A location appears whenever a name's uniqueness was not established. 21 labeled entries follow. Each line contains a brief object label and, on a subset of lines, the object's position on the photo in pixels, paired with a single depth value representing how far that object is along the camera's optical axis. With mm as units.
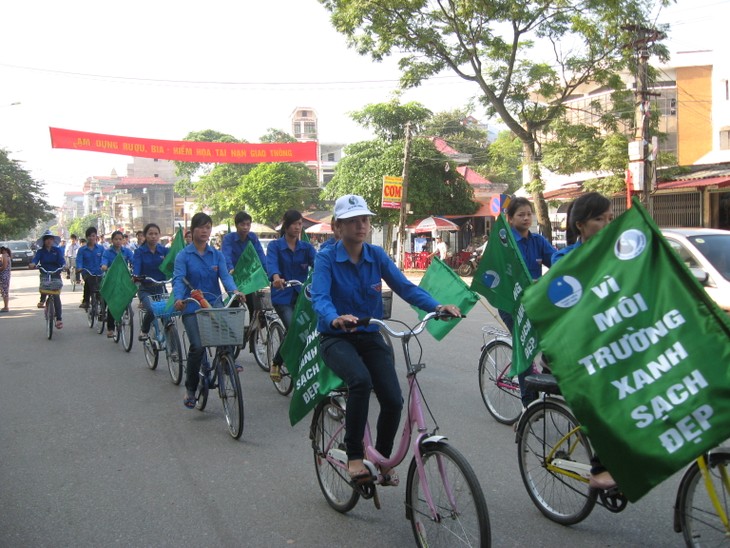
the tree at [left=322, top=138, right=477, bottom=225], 30500
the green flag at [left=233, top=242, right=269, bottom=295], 7516
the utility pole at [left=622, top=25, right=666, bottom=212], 16156
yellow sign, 27484
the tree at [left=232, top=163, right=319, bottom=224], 50750
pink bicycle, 2990
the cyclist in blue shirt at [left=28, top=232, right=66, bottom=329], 11812
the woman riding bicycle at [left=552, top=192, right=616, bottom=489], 3949
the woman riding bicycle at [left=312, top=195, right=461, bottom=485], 3572
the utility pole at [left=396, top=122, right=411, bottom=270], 27469
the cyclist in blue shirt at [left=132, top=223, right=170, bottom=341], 8977
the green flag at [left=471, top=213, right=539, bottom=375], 4668
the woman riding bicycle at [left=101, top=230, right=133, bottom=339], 11906
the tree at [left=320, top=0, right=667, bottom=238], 19422
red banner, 21625
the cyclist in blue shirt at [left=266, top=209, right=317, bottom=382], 6980
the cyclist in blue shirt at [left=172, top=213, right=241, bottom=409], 5988
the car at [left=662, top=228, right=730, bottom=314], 8570
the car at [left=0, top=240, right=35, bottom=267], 40825
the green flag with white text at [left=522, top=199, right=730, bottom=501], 2475
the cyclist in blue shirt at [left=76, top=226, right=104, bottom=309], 12352
